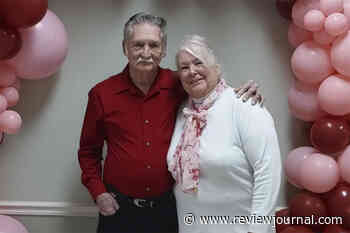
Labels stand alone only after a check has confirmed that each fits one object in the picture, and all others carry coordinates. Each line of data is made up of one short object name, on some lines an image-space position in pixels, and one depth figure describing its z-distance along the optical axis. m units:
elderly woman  1.77
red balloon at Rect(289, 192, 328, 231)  2.14
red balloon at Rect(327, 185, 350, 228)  2.08
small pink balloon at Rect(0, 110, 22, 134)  2.06
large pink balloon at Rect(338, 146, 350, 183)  2.07
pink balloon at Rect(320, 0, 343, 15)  2.00
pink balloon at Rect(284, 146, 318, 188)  2.23
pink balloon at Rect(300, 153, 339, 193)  2.09
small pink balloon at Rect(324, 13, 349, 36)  1.96
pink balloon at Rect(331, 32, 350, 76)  1.98
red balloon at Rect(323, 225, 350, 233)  2.09
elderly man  1.98
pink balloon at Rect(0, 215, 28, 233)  2.15
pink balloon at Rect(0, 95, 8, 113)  2.04
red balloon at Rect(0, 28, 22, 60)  1.89
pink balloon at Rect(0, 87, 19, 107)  2.13
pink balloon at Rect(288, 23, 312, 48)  2.20
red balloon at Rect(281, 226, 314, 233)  2.15
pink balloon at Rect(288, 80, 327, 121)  2.18
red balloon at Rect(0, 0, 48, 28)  1.84
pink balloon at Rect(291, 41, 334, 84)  2.07
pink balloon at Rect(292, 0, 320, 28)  2.09
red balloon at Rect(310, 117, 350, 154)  2.07
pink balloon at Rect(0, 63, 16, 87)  2.11
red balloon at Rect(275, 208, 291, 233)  2.28
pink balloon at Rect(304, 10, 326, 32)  2.00
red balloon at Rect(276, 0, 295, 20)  2.19
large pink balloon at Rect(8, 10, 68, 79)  2.09
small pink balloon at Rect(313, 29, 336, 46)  2.05
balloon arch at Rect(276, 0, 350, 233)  2.01
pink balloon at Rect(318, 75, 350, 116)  2.01
